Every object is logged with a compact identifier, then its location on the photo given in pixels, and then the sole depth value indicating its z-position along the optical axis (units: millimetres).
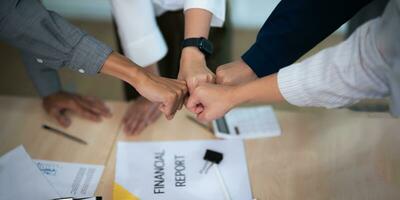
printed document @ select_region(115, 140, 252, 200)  889
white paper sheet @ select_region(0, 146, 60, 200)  876
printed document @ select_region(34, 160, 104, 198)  903
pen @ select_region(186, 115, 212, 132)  1067
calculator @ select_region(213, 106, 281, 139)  1036
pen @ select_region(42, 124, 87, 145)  1042
